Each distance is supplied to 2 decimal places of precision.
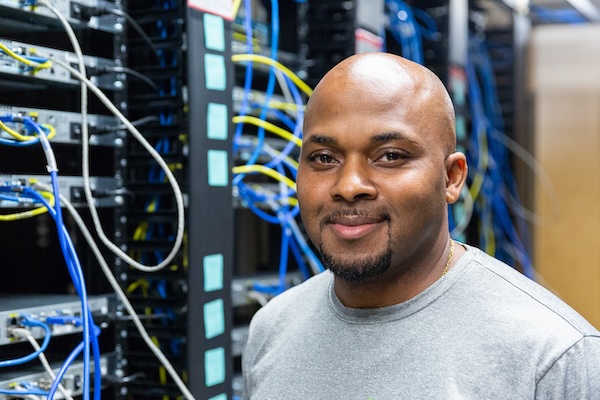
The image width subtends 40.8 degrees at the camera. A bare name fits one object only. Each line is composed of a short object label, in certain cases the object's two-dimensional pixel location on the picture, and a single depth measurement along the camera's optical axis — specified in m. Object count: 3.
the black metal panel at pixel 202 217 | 1.68
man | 1.10
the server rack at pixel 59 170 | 1.44
